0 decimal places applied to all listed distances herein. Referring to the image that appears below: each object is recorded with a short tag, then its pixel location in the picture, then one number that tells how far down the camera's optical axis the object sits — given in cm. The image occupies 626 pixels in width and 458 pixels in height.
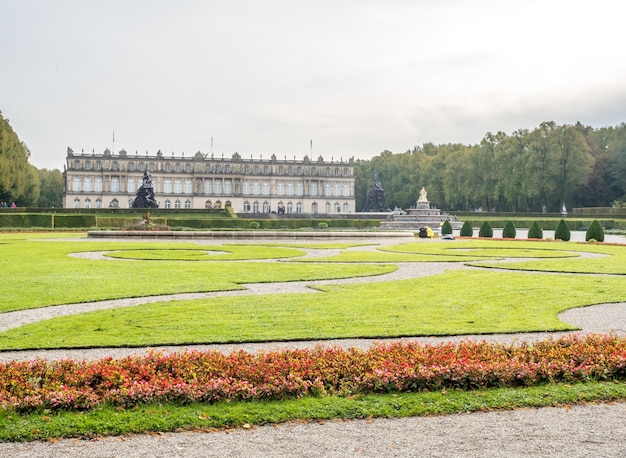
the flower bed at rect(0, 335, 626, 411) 623
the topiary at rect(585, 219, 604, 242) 3746
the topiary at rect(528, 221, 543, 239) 4259
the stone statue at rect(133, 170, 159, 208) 7294
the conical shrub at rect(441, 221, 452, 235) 4627
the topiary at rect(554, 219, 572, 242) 3906
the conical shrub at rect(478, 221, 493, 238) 4436
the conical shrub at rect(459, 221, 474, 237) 4647
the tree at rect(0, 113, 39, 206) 6481
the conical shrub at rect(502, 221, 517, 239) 4302
